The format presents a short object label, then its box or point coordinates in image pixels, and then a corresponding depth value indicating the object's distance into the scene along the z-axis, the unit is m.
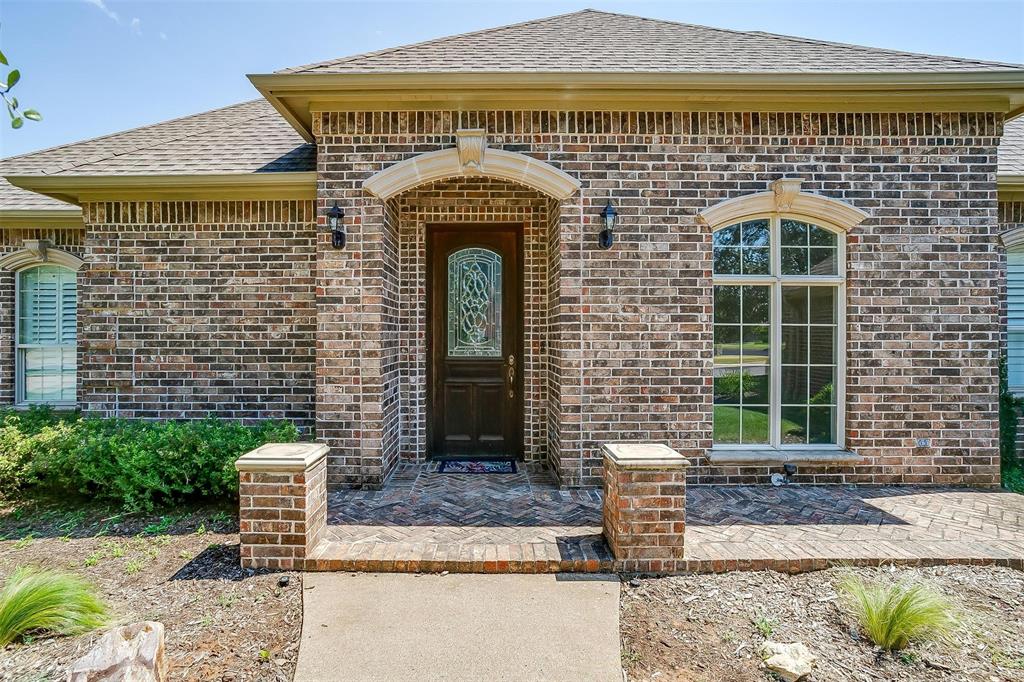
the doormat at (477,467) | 5.73
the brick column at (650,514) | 3.41
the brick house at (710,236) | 5.00
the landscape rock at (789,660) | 2.45
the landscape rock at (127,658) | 2.11
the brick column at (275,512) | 3.42
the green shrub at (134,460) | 4.42
